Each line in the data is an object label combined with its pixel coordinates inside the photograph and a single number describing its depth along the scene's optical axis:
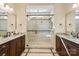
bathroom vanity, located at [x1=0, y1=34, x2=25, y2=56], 1.46
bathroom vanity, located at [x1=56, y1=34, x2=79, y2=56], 1.47
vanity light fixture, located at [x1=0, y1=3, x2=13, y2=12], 2.05
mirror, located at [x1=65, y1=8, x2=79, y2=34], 2.27
